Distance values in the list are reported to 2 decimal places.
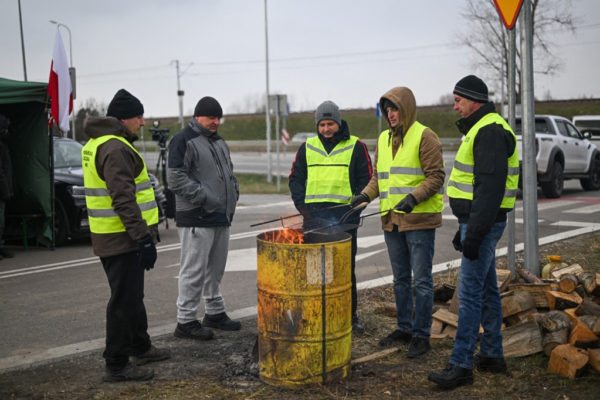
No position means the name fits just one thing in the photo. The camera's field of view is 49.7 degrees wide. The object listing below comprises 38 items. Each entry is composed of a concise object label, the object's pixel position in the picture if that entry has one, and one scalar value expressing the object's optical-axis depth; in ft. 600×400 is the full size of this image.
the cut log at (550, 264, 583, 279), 21.43
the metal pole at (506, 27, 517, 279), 21.18
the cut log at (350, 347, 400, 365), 15.69
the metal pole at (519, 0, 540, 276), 21.80
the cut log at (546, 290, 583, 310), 18.06
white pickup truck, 51.49
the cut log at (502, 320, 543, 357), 15.76
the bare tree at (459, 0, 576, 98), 101.50
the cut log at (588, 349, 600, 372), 14.24
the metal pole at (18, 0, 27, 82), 107.24
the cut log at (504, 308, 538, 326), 17.63
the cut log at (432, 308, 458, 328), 17.62
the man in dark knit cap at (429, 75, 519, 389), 13.64
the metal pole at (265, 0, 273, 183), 78.88
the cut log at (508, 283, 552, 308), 18.33
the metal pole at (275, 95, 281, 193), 70.20
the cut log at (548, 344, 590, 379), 14.30
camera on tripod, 43.88
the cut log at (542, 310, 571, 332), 15.97
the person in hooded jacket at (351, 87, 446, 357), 16.08
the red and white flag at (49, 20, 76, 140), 61.57
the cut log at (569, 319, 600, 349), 15.21
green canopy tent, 33.47
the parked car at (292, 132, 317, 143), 181.55
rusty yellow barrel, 13.60
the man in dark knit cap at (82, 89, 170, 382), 14.60
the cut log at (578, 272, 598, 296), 18.69
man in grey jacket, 18.10
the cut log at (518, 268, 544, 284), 20.54
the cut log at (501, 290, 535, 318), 17.61
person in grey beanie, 18.17
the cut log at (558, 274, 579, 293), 18.71
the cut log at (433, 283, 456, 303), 20.39
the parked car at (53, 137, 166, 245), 34.06
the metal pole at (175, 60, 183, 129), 130.41
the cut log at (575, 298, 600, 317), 16.43
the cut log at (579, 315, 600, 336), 15.28
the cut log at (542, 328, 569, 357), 15.43
